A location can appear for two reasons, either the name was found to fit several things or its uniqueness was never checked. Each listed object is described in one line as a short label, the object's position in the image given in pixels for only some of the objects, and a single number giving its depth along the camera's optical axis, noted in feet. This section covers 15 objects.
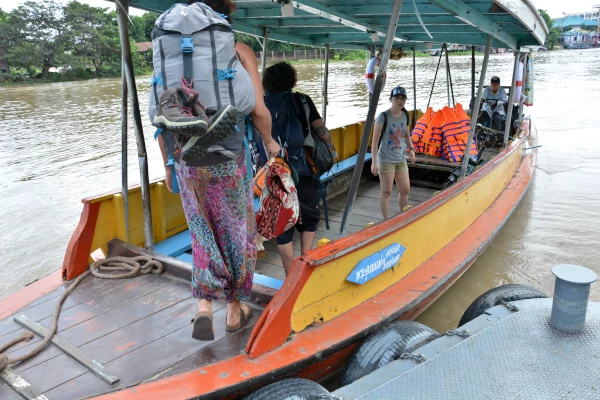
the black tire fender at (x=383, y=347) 8.52
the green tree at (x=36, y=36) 119.44
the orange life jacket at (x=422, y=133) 20.26
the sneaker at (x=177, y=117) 6.06
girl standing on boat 14.19
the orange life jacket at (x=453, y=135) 19.29
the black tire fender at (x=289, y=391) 7.13
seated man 25.70
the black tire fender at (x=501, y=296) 10.44
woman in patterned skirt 7.30
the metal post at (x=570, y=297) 7.48
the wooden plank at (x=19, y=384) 6.88
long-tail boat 7.45
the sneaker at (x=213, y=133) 6.31
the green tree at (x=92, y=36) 126.52
